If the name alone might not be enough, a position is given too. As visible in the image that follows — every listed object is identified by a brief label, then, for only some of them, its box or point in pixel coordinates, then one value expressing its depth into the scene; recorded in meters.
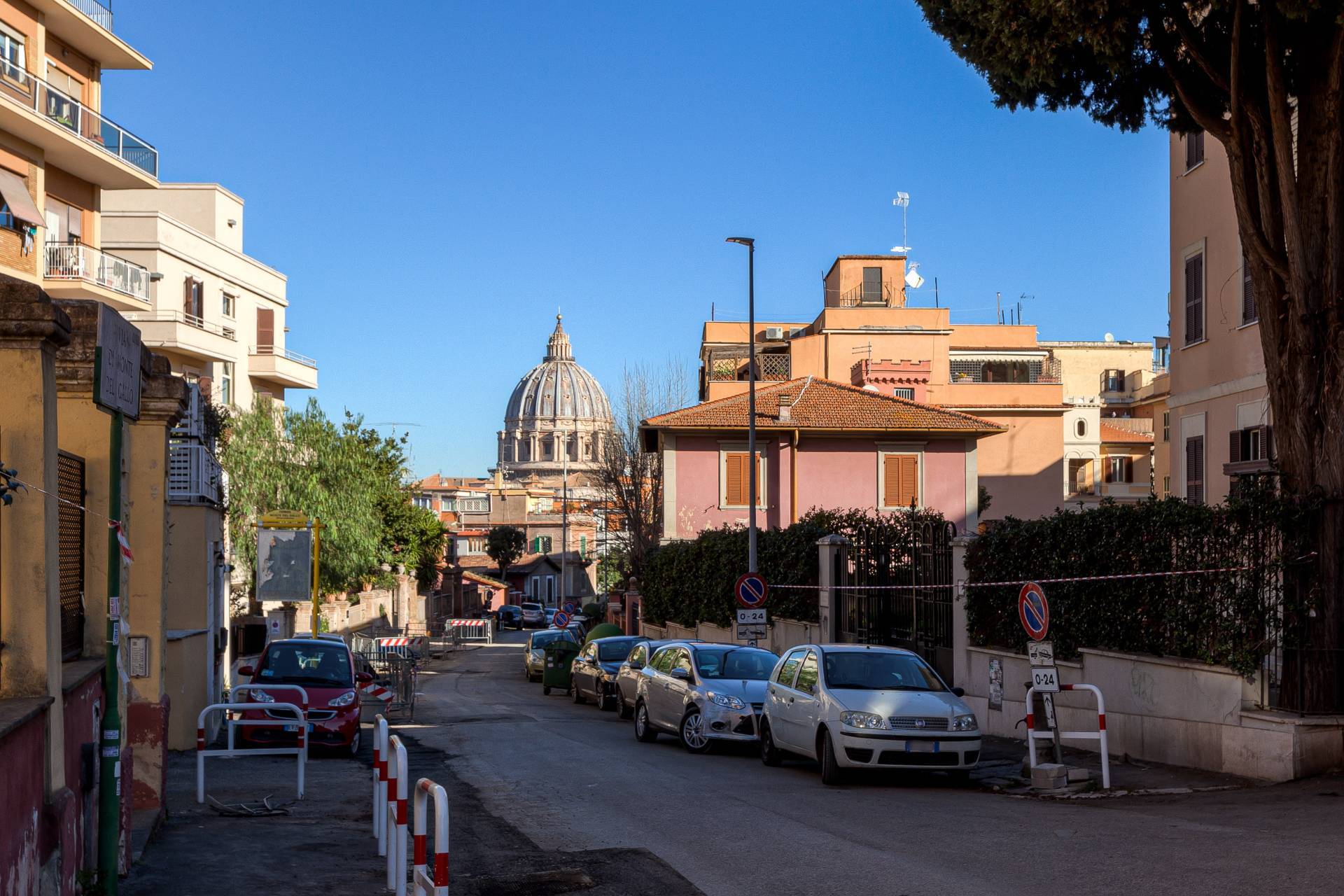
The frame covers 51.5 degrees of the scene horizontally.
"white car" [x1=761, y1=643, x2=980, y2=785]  14.30
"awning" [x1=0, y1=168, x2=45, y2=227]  27.81
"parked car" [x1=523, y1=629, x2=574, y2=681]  42.31
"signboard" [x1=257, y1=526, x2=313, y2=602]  28.11
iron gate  21.88
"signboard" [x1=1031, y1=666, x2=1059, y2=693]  13.97
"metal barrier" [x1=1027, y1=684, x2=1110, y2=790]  13.54
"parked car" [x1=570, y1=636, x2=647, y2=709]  29.27
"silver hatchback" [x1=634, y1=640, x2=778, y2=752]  18.66
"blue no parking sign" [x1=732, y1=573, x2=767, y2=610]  26.41
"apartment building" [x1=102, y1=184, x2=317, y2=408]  41.16
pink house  44.41
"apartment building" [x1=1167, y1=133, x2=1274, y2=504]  21.09
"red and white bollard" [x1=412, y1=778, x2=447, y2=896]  6.34
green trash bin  35.81
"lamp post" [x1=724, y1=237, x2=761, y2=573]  29.73
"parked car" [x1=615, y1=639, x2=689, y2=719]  23.84
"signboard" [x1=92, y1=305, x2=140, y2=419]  7.55
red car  18.34
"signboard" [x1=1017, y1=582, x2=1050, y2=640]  14.07
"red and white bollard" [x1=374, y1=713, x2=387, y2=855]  10.63
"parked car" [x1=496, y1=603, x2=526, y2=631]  98.50
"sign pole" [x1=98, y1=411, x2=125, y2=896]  7.93
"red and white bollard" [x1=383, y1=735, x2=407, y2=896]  8.25
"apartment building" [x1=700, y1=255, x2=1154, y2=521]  56.69
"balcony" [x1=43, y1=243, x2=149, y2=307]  30.56
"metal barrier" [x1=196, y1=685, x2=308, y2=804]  12.43
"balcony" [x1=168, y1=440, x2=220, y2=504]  19.20
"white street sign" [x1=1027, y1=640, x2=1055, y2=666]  13.97
